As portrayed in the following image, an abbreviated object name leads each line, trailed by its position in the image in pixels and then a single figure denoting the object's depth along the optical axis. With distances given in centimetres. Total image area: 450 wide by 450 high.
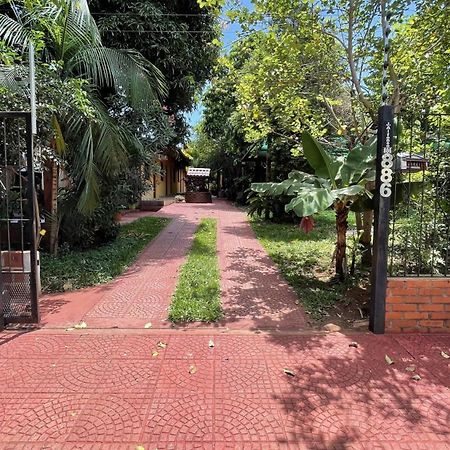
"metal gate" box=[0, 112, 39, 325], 396
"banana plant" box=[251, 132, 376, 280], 458
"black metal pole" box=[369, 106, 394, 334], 386
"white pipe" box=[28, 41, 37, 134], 385
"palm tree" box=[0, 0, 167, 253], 597
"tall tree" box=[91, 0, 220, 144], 848
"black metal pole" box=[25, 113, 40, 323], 390
